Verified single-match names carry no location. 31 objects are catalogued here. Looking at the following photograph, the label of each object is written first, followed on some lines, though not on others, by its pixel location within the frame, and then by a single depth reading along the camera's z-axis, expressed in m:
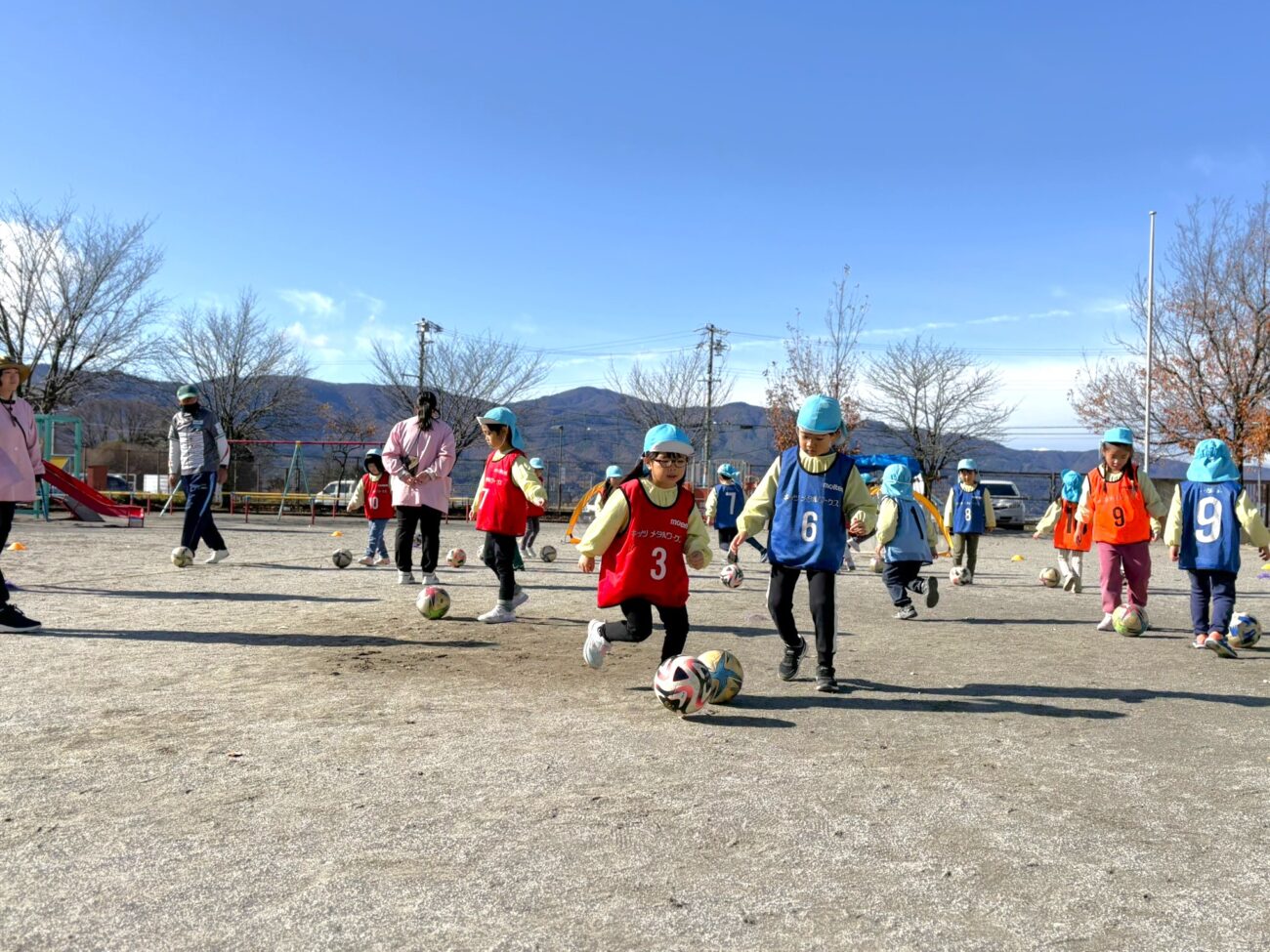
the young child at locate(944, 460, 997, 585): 14.23
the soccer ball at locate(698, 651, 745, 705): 5.23
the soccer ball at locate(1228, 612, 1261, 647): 8.10
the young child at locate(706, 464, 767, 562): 15.34
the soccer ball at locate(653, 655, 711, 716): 5.01
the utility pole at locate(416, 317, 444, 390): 53.34
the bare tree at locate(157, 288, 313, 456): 51.16
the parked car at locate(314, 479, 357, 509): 36.56
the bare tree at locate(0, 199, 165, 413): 37.66
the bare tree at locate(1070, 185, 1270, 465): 31.55
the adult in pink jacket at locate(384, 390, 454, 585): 10.31
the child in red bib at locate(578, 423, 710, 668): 5.69
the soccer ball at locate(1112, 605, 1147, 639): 8.81
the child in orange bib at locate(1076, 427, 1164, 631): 9.06
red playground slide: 22.66
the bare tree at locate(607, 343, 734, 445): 51.75
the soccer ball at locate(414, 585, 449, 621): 8.34
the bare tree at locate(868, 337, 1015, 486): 44.88
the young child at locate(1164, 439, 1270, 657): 8.16
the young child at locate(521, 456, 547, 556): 16.48
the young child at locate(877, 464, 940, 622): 10.30
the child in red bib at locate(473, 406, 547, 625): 8.30
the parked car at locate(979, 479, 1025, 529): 36.72
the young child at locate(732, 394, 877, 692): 5.97
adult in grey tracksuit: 11.66
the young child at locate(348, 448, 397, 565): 14.24
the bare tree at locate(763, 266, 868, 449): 40.28
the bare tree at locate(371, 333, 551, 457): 49.38
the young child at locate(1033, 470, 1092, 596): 13.18
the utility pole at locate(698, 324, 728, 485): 53.44
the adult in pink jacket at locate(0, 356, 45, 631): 7.60
